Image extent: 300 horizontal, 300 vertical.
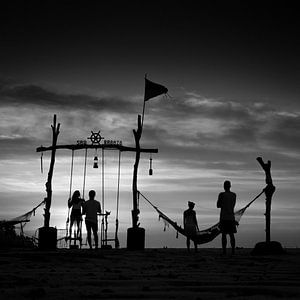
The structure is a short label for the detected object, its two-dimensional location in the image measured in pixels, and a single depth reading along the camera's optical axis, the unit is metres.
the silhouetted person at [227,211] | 13.52
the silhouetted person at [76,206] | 17.44
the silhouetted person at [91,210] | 15.52
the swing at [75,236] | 18.25
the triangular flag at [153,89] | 19.45
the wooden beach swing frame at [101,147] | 18.33
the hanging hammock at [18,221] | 20.76
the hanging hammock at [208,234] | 16.19
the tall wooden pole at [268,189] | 15.38
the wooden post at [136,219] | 17.20
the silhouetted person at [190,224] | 16.11
